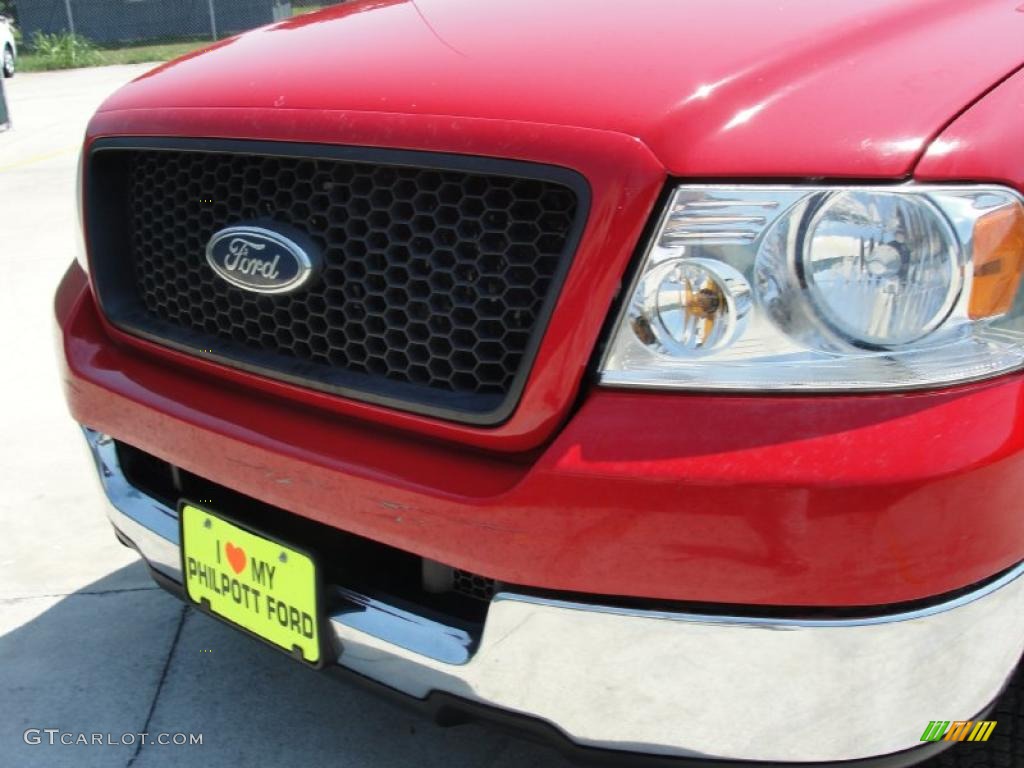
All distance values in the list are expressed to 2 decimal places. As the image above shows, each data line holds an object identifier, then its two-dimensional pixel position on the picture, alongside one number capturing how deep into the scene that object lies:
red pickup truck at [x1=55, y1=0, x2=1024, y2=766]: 1.40
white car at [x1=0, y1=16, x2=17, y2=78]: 20.14
